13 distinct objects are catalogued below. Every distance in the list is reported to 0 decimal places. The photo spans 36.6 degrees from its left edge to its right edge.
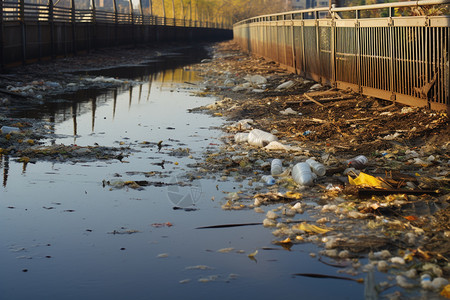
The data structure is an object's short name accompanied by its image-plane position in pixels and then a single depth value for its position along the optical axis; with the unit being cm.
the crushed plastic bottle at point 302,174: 635
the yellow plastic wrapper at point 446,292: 374
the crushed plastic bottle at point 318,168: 663
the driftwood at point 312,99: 1199
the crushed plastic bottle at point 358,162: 685
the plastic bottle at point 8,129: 886
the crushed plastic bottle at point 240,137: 884
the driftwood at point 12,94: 1304
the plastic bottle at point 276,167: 680
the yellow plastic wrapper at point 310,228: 495
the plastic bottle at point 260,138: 854
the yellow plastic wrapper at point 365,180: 606
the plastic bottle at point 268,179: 649
